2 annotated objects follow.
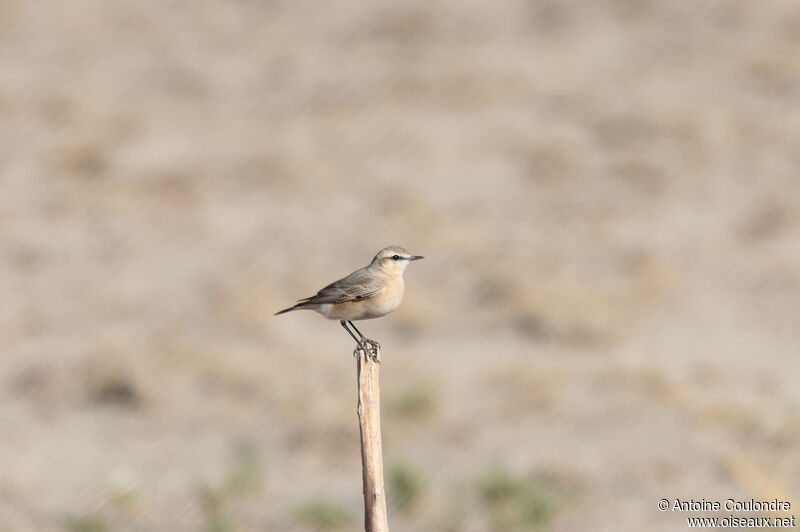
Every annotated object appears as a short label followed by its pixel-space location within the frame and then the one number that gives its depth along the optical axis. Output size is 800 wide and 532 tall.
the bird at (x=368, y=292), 12.12
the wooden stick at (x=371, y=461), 10.26
